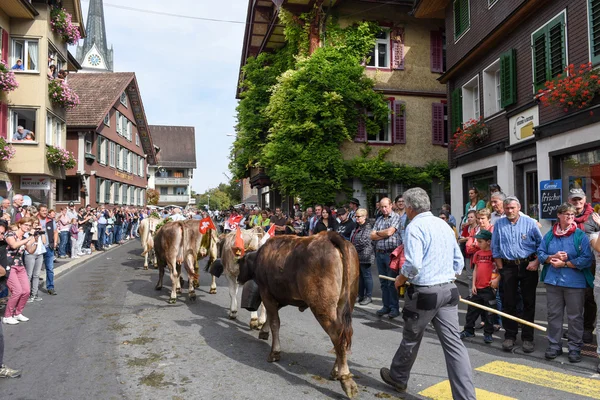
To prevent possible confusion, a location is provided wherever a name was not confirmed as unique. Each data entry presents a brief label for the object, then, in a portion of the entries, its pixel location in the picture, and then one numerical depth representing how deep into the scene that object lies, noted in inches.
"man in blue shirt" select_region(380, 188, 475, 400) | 162.4
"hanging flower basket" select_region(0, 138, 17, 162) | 715.4
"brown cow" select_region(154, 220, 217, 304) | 367.9
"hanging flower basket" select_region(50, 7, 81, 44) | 861.8
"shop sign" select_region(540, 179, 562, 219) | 415.8
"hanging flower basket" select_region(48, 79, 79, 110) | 853.9
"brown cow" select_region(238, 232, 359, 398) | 185.5
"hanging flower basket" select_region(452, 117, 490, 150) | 588.3
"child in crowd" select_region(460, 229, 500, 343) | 258.1
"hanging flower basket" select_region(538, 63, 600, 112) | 387.2
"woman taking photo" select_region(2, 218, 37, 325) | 284.8
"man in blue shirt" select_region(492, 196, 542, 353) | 245.1
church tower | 3683.6
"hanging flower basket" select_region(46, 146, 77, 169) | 844.0
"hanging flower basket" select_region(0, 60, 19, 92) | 724.0
